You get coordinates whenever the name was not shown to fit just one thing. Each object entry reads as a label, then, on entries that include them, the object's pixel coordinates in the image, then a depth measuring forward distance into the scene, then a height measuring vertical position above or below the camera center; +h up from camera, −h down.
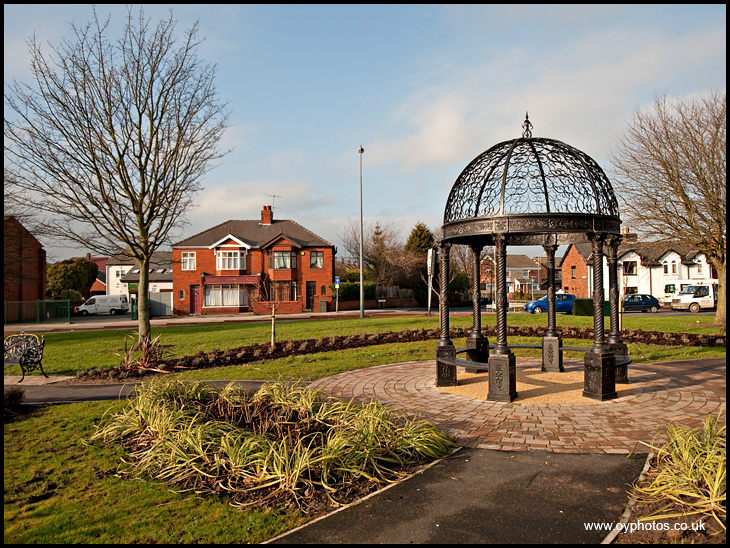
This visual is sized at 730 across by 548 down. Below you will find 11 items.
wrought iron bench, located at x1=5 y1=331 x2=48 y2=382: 10.41 -1.27
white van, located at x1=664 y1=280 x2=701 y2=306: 45.14 -0.27
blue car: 34.92 -1.45
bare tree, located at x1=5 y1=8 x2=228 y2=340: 13.61 +4.12
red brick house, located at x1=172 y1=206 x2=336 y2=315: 45.38 +1.65
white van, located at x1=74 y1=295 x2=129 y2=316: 46.69 -1.23
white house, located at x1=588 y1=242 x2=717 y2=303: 48.00 +1.56
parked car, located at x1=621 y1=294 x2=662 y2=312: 38.03 -1.50
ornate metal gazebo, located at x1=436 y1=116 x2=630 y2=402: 7.91 +1.04
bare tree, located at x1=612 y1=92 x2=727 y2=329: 18.44 +4.04
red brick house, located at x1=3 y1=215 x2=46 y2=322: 31.17 +1.96
